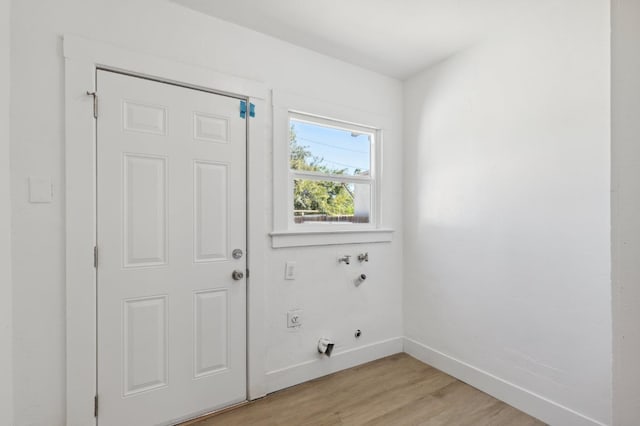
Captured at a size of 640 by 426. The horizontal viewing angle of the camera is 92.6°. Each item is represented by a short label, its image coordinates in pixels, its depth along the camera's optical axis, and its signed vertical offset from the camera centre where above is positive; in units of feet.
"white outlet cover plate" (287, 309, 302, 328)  7.68 -2.65
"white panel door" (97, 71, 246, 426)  5.69 -0.75
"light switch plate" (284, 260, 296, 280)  7.65 -1.42
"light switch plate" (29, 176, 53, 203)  5.11 +0.42
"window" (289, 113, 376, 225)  8.16 +1.22
